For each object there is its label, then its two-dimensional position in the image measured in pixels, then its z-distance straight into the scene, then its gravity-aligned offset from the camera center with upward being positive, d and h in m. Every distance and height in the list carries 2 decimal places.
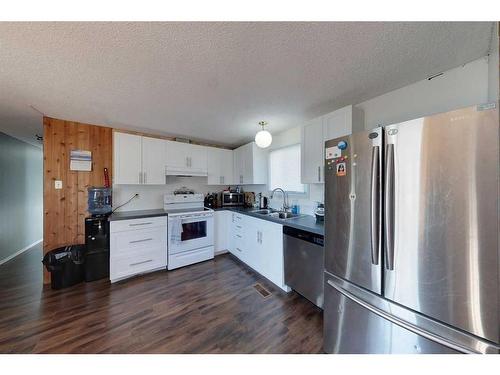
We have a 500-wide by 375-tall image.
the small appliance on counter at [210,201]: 3.82 -0.31
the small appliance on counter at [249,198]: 3.86 -0.25
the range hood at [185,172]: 3.23 +0.28
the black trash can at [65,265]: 2.35 -1.05
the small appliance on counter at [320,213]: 2.29 -0.35
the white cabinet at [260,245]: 2.34 -0.89
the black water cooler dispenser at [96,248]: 2.52 -0.87
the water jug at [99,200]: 2.78 -0.21
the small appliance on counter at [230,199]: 3.89 -0.27
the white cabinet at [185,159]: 3.25 +0.53
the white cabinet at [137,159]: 2.81 +0.45
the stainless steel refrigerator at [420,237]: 0.82 -0.28
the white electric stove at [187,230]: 2.89 -0.75
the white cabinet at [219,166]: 3.70 +0.43
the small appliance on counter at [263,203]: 3.42 -0.31
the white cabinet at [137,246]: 2.51 -0.89
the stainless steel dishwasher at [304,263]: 1.86 -0.85
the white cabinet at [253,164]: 3.37 +0.43
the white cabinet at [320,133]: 1.98 +0.64
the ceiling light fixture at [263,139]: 2.27 +0.61
